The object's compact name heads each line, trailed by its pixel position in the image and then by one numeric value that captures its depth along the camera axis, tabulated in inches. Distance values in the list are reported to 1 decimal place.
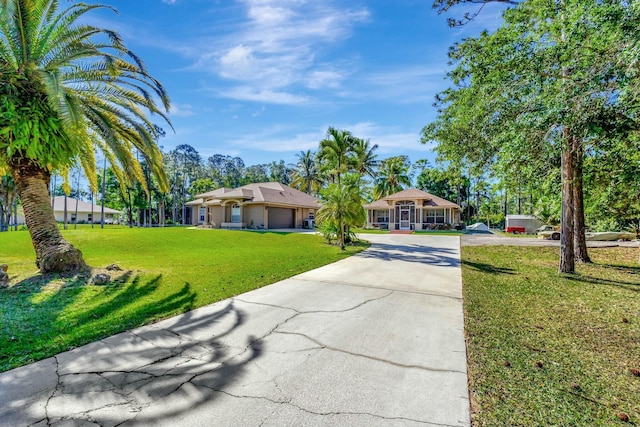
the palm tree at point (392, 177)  1604.3
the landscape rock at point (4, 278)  266.3
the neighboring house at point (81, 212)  1925.4
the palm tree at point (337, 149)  866.1
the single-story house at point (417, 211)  1213.7
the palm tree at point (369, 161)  1300.7
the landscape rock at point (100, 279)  274.9
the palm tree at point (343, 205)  568.7
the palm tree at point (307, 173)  1640.0
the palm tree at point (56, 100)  260.2
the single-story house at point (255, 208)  1078.4
